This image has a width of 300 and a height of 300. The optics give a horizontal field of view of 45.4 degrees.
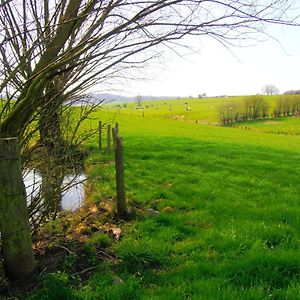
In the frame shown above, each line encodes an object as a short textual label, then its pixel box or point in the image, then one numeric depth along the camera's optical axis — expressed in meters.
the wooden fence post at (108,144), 15.27
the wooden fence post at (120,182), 6.40
